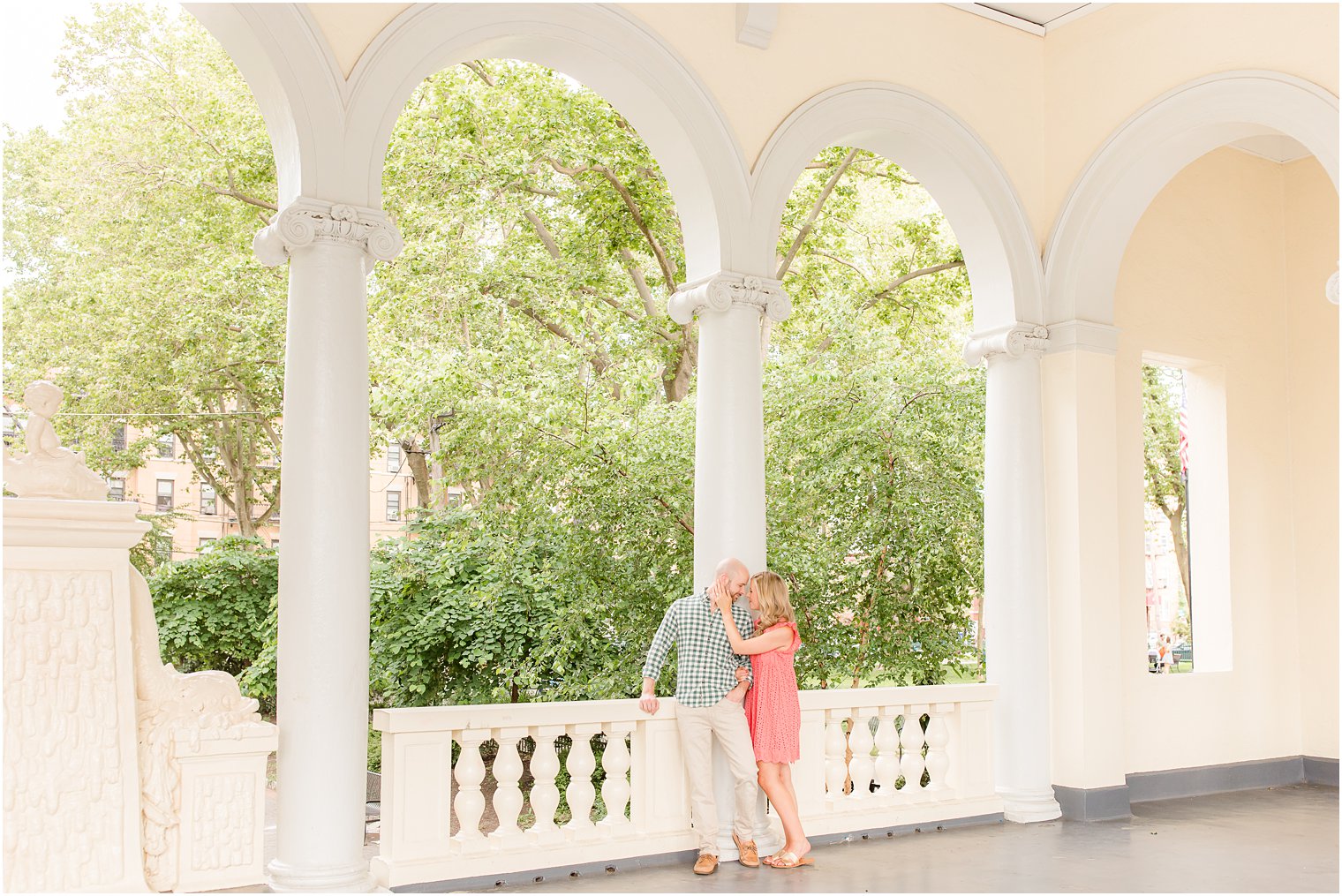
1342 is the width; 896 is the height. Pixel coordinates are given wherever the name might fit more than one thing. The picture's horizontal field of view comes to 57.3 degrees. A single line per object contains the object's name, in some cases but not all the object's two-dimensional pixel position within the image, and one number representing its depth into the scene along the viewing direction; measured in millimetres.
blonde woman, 6613
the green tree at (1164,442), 17859
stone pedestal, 4863
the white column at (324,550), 5613
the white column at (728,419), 7098
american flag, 10148
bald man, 6539
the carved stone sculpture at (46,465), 5055
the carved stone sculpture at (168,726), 5180
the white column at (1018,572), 8102
